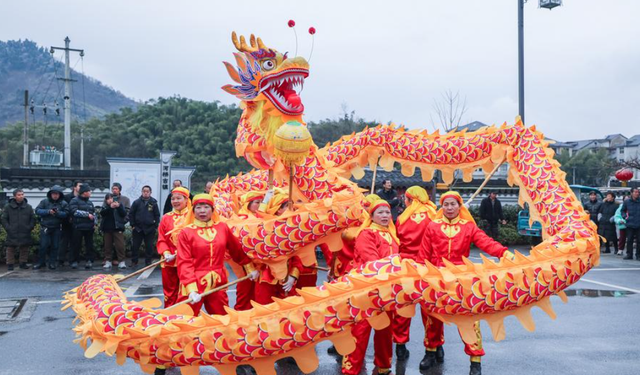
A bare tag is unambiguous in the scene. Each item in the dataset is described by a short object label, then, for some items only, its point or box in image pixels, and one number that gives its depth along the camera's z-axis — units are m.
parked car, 13.36
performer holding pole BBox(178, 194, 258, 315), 4.41
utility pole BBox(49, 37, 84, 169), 25.23
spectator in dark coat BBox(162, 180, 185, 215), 9.83
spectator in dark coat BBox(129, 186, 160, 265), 10.08
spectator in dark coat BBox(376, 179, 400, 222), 9.95
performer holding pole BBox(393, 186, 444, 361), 5.07
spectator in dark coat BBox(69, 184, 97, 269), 9.80
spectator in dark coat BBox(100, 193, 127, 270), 10.17
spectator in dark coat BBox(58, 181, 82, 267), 10.05
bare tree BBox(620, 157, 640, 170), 17.52
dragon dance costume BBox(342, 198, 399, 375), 4.34
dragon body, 3.52
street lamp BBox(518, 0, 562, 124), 11.57
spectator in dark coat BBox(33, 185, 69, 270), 9.76
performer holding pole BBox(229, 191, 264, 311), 5.31
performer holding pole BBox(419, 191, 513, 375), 4.86
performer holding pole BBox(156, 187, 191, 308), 5.48
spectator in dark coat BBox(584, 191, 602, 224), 13.24
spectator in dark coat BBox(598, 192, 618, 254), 12.73
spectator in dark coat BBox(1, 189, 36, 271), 9.87
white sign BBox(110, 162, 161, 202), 12.34
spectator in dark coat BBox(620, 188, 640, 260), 11.59
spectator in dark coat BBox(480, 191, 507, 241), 13.28
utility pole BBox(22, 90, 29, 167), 35.47
